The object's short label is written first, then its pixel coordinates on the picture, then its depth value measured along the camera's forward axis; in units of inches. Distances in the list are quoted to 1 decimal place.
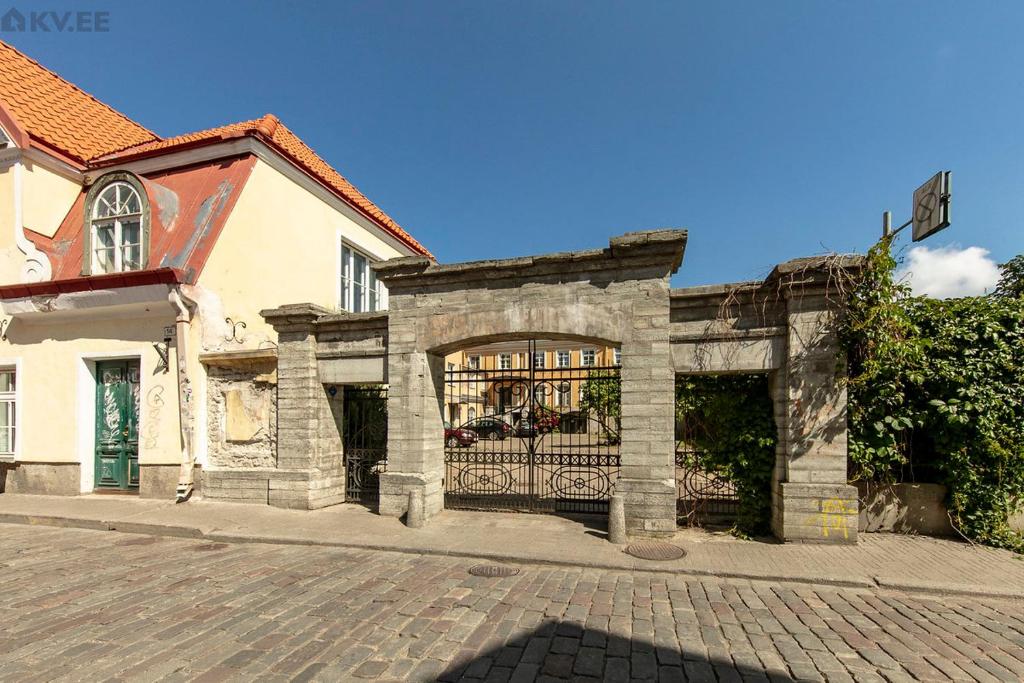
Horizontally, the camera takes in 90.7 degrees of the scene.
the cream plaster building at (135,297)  386.9
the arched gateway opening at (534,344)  290.8
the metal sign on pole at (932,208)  267.3
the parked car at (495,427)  350.8
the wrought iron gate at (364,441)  389.7
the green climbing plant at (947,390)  260.2
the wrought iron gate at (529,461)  340.2
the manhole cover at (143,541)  294.7
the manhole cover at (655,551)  251.3
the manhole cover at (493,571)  236.9
